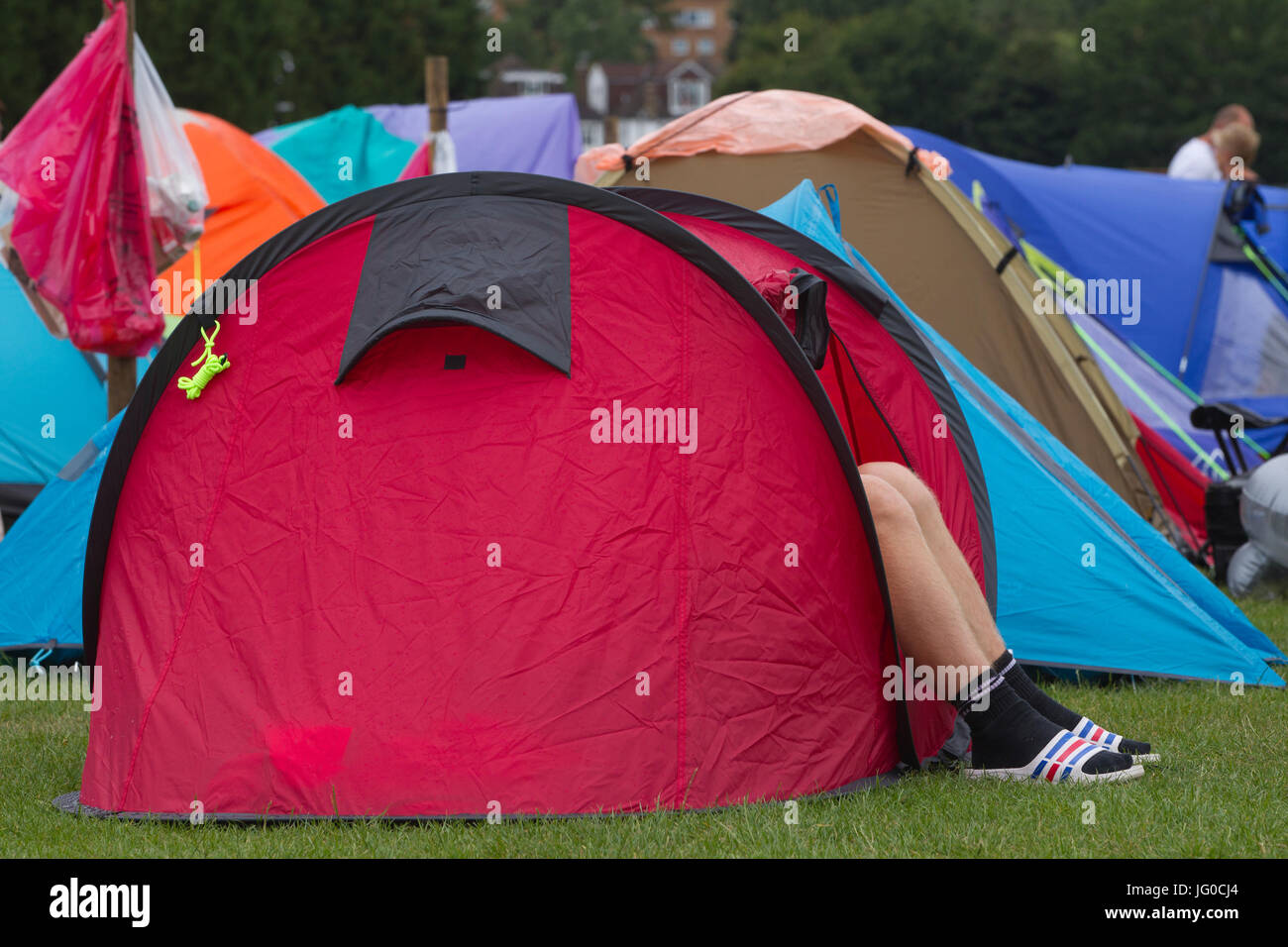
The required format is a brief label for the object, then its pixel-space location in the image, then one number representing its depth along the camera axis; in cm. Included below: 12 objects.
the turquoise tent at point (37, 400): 1162
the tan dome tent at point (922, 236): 1198
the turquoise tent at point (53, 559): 897
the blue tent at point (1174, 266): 1620
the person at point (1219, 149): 1784
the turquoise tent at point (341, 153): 2069
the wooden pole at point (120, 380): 1021
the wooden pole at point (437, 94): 1641
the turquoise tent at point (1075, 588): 835
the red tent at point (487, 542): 566
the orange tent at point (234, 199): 1455
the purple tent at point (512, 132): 2261
